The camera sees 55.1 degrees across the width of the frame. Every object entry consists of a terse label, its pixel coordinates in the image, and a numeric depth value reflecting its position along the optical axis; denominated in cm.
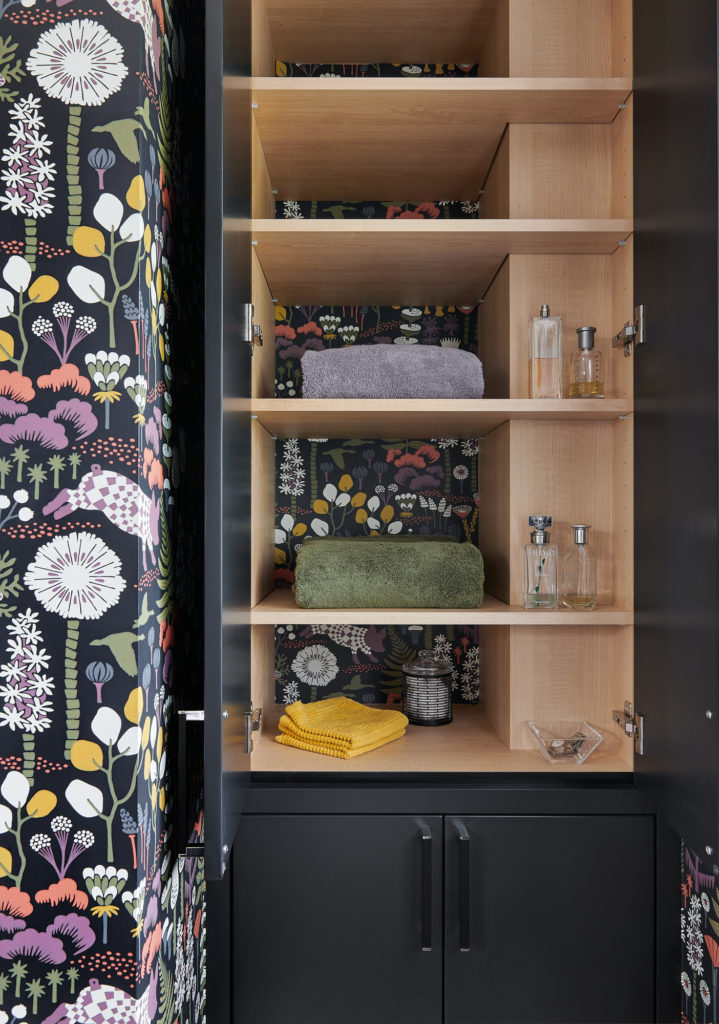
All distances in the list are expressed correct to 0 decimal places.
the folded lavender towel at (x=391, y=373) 130
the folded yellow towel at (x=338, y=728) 130
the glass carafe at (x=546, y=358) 132
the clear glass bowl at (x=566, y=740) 126
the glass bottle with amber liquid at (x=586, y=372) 129
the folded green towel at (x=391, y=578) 131
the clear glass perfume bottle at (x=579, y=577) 130
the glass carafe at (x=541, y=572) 131
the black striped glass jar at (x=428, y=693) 150
